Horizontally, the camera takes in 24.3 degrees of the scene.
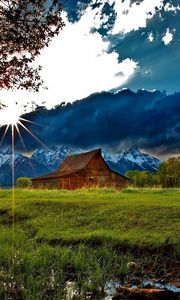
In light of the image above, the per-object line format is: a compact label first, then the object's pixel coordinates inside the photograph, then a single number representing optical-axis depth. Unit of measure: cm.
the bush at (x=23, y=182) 8196
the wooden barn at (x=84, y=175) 6988
